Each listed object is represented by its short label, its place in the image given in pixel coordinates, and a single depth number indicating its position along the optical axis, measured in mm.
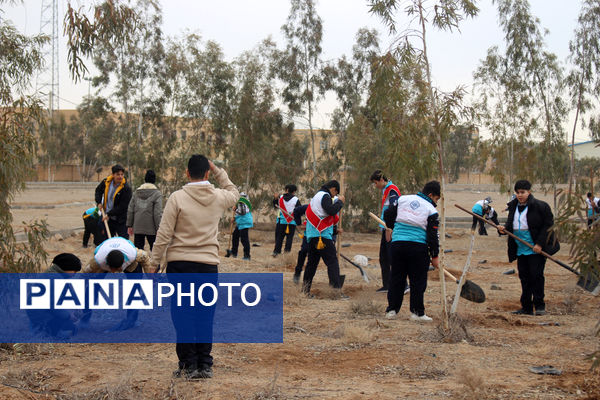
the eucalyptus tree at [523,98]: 24297
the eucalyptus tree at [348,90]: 27000
